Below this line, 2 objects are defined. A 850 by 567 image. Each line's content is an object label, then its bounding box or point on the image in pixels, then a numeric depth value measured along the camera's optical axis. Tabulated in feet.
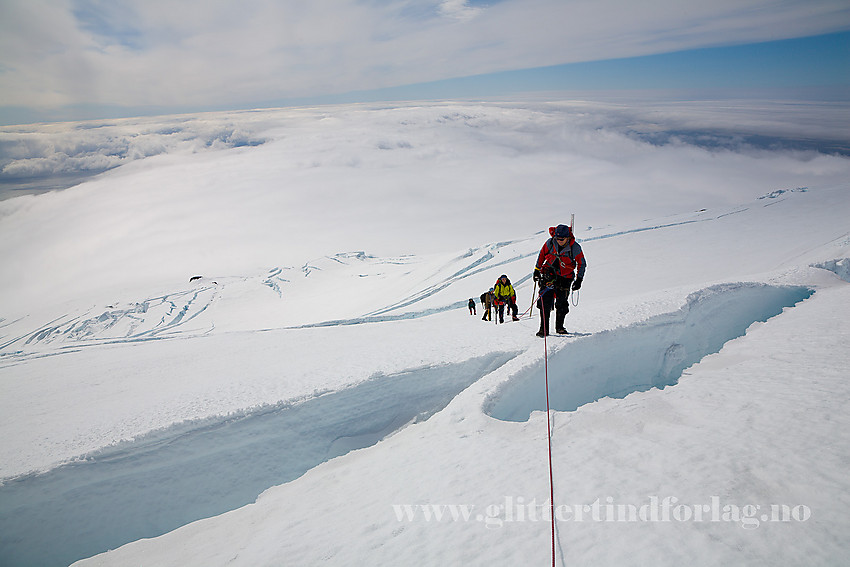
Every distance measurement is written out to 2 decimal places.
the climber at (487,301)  32.96
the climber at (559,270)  21.57
